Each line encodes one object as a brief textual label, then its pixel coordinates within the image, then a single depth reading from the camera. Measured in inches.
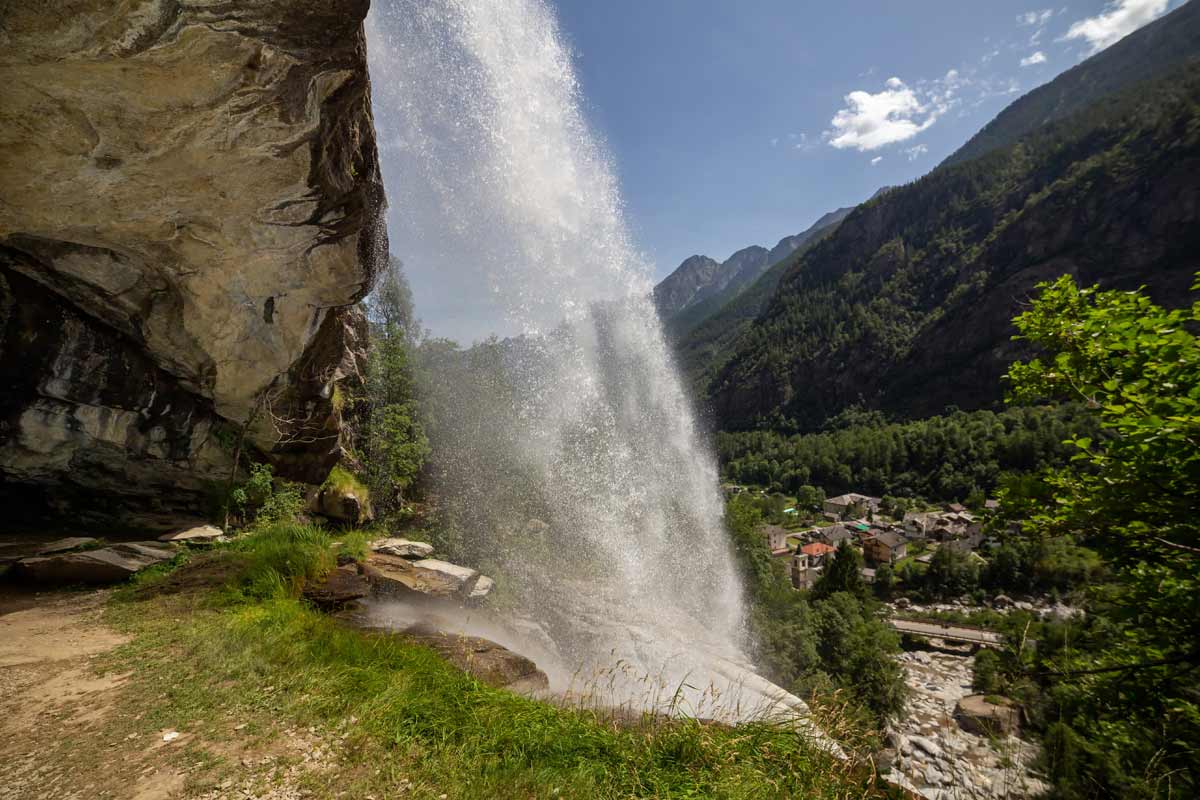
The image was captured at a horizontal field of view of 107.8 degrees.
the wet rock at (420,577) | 339.3
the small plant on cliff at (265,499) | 431.2
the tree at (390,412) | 645.3
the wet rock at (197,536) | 361.1
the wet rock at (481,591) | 404.2
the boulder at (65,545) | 292.3
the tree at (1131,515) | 118.9
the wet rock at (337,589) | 289.7
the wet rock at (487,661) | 231.8
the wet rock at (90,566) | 264.7
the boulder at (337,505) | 533.0
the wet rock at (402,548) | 436.0
